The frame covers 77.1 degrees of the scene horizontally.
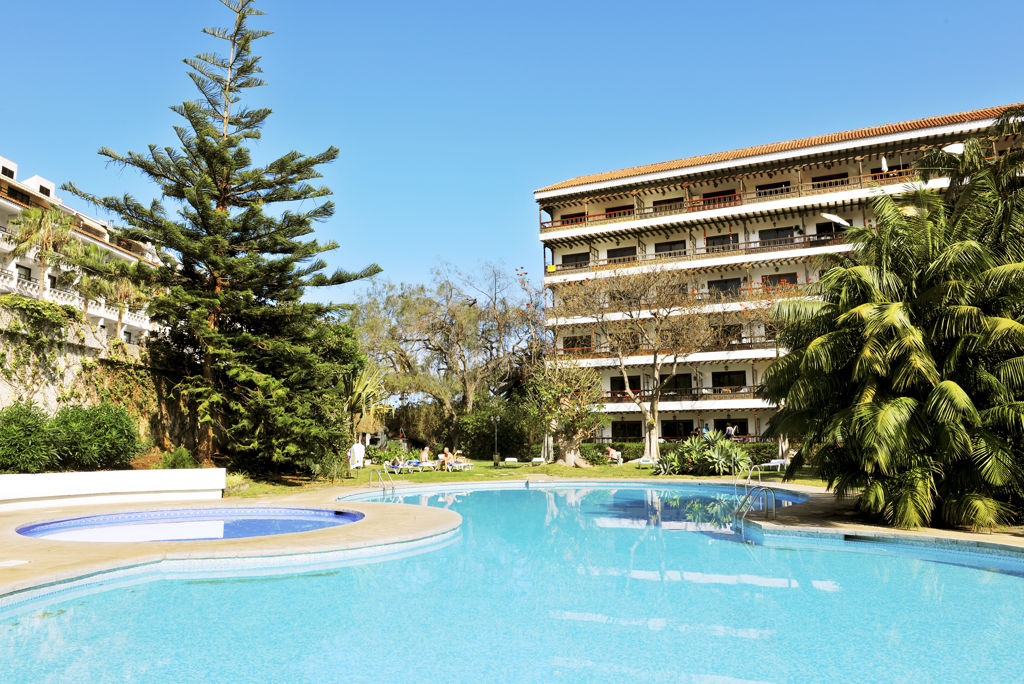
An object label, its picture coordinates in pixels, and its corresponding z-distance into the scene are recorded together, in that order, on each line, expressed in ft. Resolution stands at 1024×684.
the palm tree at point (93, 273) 56.75
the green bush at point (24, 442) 41.98
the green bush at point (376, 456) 87.31
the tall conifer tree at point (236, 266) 56.70
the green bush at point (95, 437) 45.34
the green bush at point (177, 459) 53.11
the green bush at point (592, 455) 90.99
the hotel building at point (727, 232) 105.70
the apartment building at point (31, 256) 90.27
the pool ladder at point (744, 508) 40.84
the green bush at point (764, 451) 88.17
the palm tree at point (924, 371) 31.71
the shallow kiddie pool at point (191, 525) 37.39
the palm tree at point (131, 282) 57.36
